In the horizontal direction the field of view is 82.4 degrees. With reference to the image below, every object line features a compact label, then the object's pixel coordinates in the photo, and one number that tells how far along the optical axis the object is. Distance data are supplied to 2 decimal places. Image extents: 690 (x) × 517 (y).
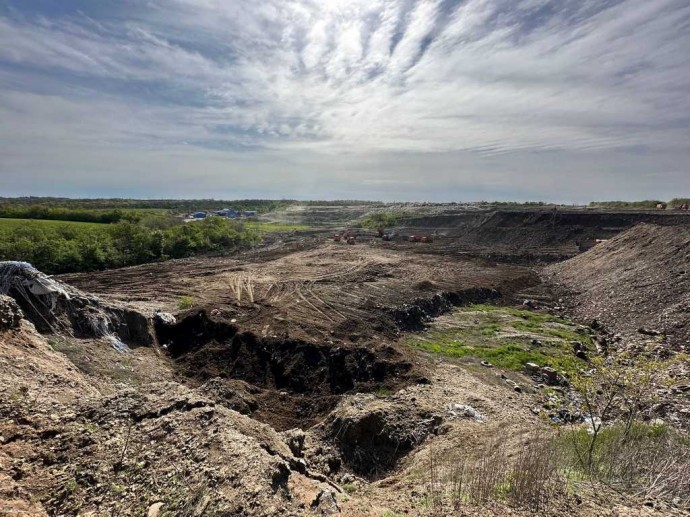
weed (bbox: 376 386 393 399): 12.77
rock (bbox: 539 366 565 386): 14.72
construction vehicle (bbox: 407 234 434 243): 56.47
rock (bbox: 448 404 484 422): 10.64
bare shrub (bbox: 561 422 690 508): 5.96
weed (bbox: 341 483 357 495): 7.34
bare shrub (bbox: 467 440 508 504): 6.05
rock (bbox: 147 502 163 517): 5.13
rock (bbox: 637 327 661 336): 17.95
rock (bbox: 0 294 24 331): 9.80
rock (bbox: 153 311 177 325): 17.73
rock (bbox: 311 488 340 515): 5.69
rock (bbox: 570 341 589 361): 16.61
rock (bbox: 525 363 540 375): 15.48
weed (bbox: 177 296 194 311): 21.36
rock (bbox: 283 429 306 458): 9.02
